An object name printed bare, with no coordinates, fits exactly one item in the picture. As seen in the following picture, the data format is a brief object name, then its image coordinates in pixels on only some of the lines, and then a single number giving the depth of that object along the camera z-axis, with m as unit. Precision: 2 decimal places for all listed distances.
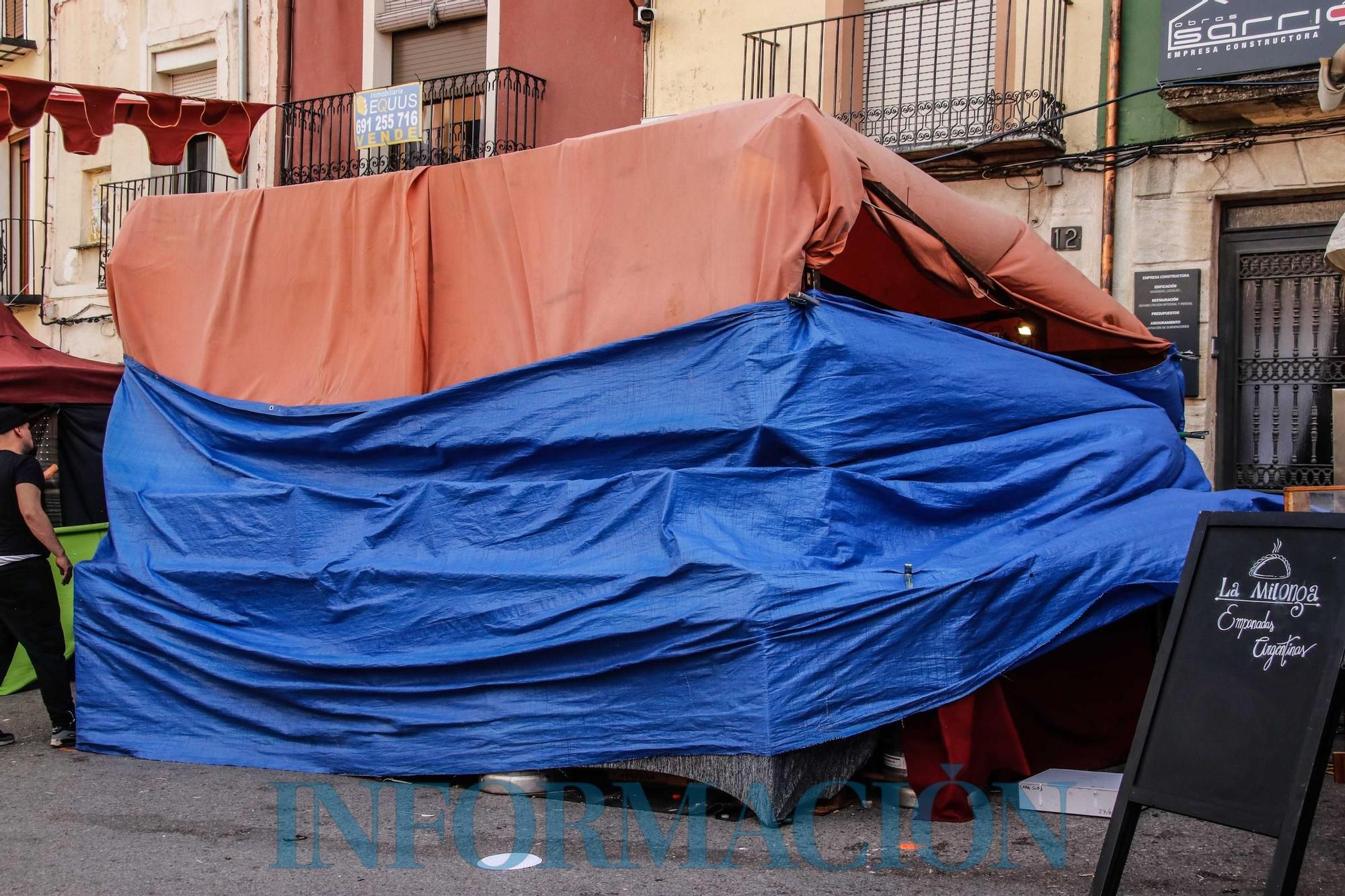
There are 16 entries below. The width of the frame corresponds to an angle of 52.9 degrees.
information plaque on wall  9.95
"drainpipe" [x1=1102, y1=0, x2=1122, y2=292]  10.37
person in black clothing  6.39
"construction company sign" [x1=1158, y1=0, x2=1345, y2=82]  9.20
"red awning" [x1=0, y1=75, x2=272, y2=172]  8.73
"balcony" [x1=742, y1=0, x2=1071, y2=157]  10.59
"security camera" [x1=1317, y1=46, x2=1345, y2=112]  7.84
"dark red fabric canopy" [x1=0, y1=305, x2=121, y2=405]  8.84
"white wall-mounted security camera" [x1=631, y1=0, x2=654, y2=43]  12.27
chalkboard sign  3.55
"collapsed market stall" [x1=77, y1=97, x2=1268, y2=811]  4.94
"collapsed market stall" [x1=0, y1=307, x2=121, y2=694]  8.98
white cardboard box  5.11
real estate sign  12.73
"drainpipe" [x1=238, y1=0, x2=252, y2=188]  14.96
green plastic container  8.08
